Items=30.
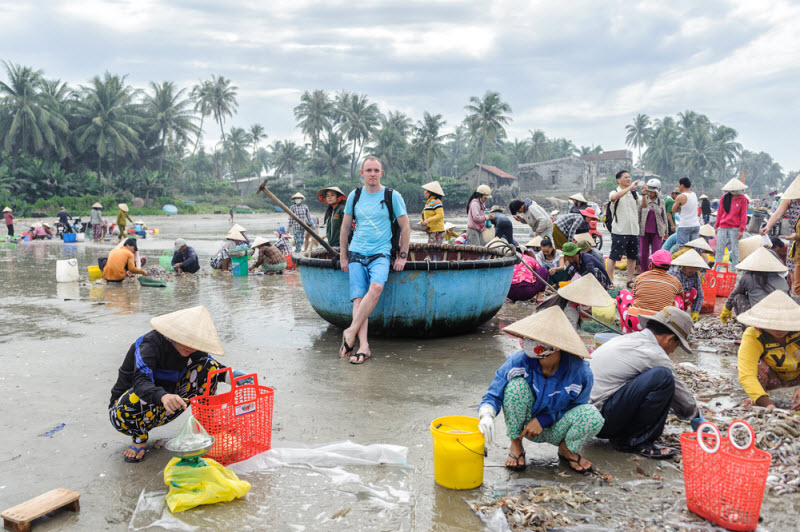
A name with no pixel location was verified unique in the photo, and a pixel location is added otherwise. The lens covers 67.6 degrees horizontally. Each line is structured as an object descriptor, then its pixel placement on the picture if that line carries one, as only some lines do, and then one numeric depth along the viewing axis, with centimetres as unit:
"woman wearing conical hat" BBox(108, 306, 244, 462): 336
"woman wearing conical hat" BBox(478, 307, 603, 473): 323
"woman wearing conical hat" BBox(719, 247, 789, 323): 561
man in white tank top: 970
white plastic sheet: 277
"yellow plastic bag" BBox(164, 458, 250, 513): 285
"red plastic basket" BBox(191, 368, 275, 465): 324
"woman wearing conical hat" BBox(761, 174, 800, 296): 626
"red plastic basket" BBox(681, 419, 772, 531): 259
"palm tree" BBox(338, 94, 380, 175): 6506
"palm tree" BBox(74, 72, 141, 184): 4675
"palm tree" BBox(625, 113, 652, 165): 8956
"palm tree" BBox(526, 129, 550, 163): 8169
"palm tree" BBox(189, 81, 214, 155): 6531
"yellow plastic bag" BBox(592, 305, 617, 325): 693
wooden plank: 271
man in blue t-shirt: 561
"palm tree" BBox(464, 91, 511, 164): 6041
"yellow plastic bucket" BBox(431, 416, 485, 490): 302
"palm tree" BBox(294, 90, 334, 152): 6638
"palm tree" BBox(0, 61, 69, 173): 4309
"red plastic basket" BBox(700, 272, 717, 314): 806
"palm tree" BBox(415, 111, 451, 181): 6041
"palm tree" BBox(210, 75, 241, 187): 6544
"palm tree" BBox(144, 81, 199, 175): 5412
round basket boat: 598
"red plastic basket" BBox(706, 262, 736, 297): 848
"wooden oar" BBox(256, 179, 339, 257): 625
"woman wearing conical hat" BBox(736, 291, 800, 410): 391
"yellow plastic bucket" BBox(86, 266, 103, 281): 1112
